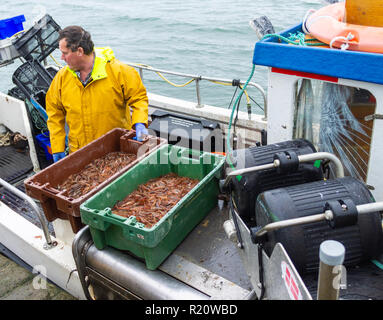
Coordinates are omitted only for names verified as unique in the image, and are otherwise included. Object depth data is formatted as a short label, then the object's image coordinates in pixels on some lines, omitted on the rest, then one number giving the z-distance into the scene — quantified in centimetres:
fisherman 391
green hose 282
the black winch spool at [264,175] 274
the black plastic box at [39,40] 568
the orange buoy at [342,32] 254
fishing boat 219
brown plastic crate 318
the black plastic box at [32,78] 566
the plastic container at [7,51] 587
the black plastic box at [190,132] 442
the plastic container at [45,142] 578
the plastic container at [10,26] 594
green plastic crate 279
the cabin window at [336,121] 278
